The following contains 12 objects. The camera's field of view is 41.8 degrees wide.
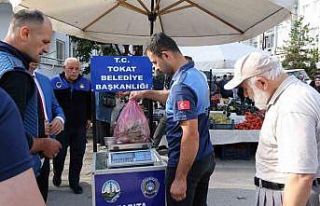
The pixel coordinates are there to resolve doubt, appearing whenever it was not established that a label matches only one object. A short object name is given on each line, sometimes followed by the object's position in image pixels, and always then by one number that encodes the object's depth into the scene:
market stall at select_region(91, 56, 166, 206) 3.13
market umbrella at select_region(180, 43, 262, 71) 11.88
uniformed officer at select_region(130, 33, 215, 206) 2.81
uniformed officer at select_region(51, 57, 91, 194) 6.04
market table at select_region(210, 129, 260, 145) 8.16
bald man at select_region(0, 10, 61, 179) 2.20
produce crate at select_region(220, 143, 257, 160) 8.31
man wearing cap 1.94
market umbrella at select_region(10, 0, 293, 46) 4.40
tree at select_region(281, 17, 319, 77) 33.28
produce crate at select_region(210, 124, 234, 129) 8.32
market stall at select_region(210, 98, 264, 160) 8.19
